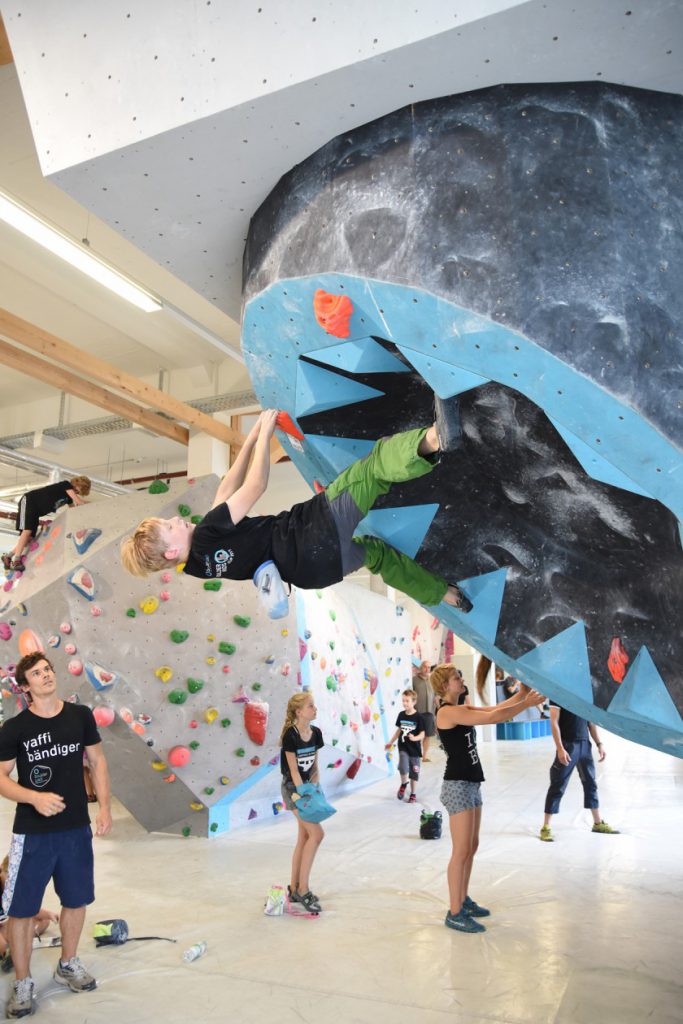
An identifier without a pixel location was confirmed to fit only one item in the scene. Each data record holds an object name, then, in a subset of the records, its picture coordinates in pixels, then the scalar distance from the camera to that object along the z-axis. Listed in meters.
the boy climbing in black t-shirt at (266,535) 2.42
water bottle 3.35
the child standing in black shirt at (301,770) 4.07
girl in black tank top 3.64
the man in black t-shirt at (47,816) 2.94
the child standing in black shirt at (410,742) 7.46
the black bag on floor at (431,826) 5.75
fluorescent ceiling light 5.03
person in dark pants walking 5.52
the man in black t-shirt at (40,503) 6.13
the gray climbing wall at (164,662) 5.51
